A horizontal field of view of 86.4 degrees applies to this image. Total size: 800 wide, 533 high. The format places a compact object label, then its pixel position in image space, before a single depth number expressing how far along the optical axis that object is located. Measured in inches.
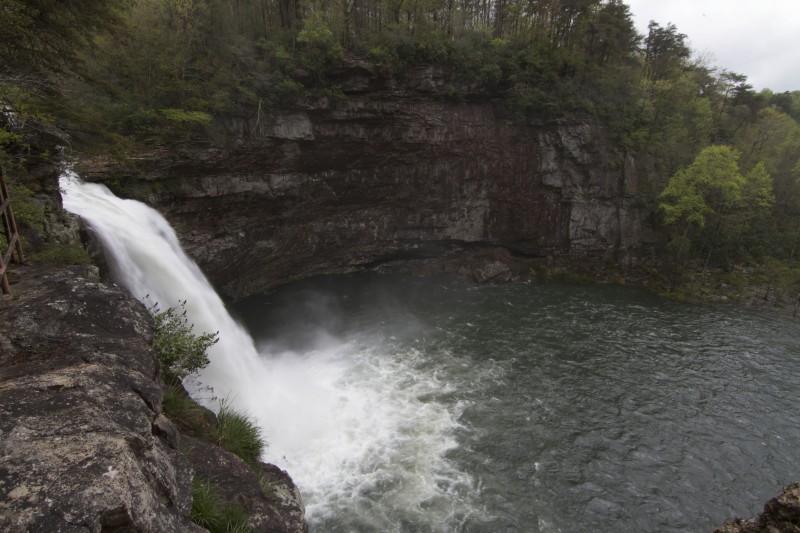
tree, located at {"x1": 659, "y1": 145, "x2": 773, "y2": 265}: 1258.6
